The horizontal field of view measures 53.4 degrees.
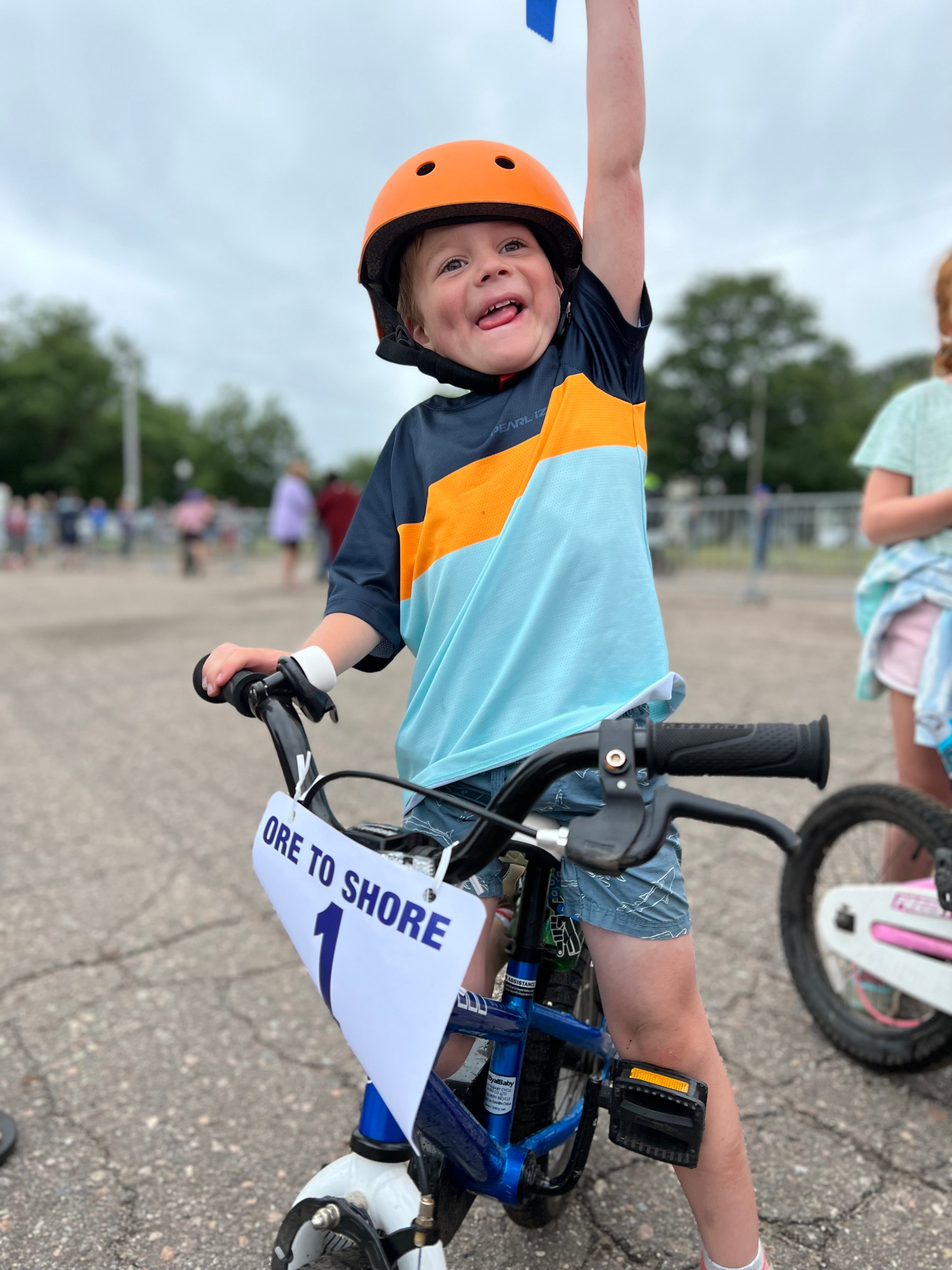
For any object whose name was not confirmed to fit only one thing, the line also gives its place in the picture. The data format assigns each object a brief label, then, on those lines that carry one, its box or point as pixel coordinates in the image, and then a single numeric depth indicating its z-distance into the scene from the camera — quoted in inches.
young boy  57.1
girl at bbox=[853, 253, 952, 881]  87.9
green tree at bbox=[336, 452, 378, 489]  4033.0
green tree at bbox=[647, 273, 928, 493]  2087.8
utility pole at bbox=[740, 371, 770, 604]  486.0
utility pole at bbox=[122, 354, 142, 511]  1272.1
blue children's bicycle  41.0
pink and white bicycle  87.8
